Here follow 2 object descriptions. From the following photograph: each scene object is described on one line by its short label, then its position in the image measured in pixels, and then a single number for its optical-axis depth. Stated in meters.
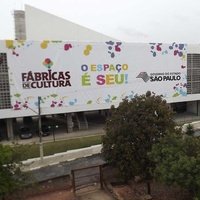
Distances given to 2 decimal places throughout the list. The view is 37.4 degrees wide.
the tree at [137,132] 19.28
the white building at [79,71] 44.44
